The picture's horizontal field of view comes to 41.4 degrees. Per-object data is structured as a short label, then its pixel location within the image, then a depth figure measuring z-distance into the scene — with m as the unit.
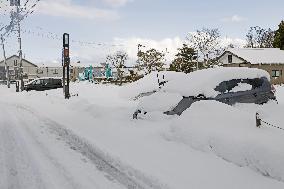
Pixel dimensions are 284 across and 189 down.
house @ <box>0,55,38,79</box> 98.62
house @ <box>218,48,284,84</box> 48.88
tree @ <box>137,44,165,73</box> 58.28
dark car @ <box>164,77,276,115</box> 9.71
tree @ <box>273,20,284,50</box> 60.13
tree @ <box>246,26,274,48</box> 81.81
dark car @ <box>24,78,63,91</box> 33.59
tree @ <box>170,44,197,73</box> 56.59
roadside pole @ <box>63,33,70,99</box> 22.16
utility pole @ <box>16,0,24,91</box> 35.06
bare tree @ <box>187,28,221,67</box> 65.66
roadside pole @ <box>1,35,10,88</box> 49.99
